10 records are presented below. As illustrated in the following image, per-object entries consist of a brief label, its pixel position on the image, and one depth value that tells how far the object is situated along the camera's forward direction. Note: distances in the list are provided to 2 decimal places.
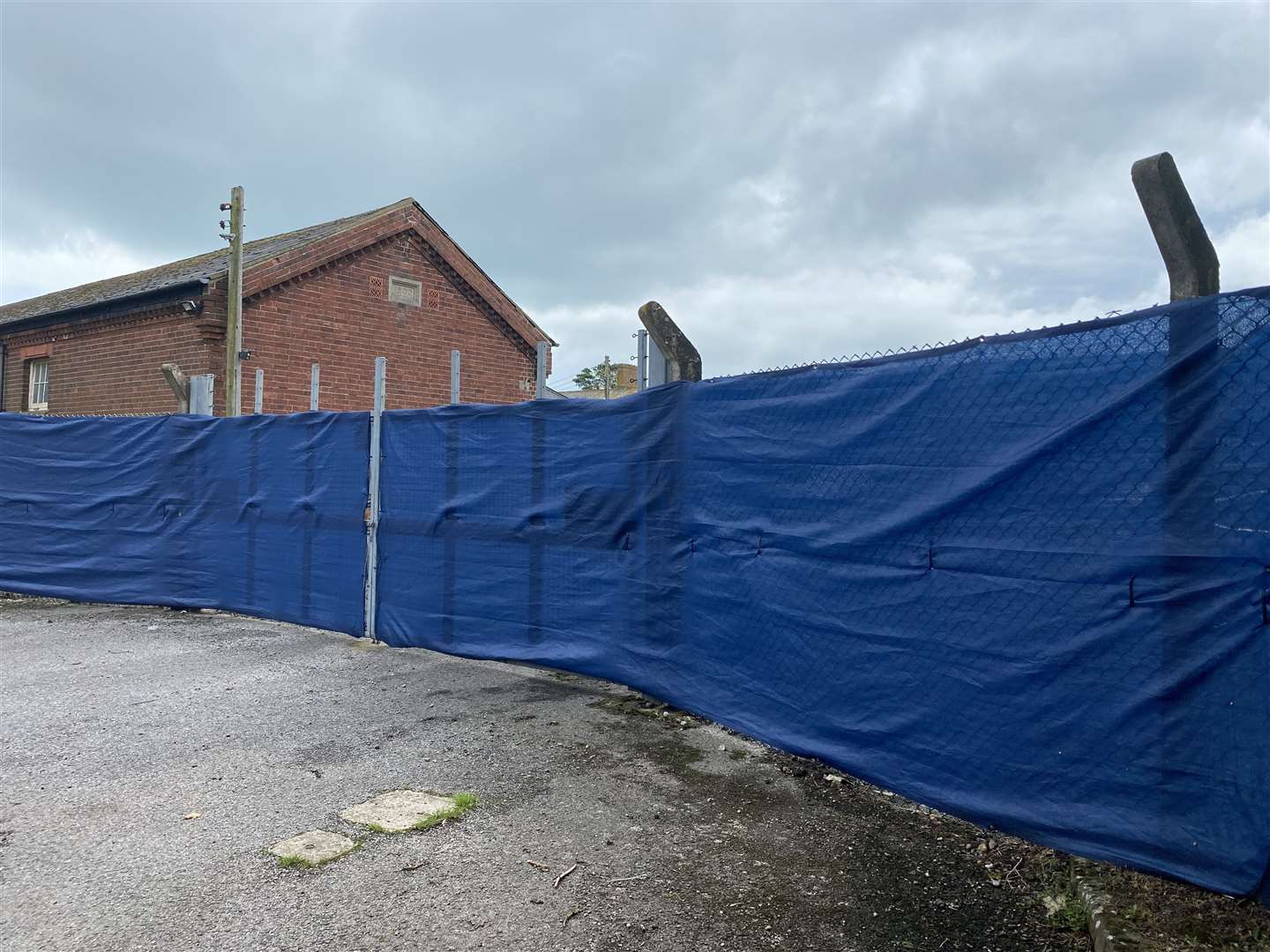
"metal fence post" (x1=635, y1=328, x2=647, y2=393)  5.78
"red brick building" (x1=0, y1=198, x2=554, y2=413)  15.45
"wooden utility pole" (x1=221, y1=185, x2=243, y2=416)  14.02
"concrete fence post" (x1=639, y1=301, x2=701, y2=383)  5.57
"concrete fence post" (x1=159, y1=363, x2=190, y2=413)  10.18
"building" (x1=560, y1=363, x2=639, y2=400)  32.59
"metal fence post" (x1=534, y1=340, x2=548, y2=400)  6.44
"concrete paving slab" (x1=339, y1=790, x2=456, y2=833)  3.84
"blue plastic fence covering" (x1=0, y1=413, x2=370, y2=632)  7.95
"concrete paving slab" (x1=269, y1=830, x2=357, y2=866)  3.51
